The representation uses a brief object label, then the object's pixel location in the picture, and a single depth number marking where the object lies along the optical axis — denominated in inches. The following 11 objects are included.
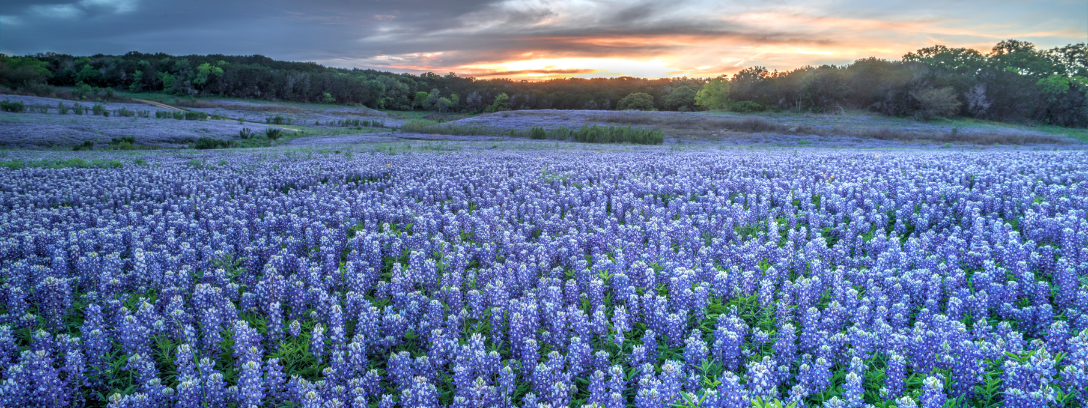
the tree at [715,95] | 3152.1
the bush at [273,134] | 1217.0
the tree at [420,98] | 4534.9
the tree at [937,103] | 2160.4
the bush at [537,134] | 1350.9
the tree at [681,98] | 3858.0
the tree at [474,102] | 4443.9
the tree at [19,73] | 2218.0
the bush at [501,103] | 4222.4
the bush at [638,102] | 3804.1
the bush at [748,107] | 2748.5
